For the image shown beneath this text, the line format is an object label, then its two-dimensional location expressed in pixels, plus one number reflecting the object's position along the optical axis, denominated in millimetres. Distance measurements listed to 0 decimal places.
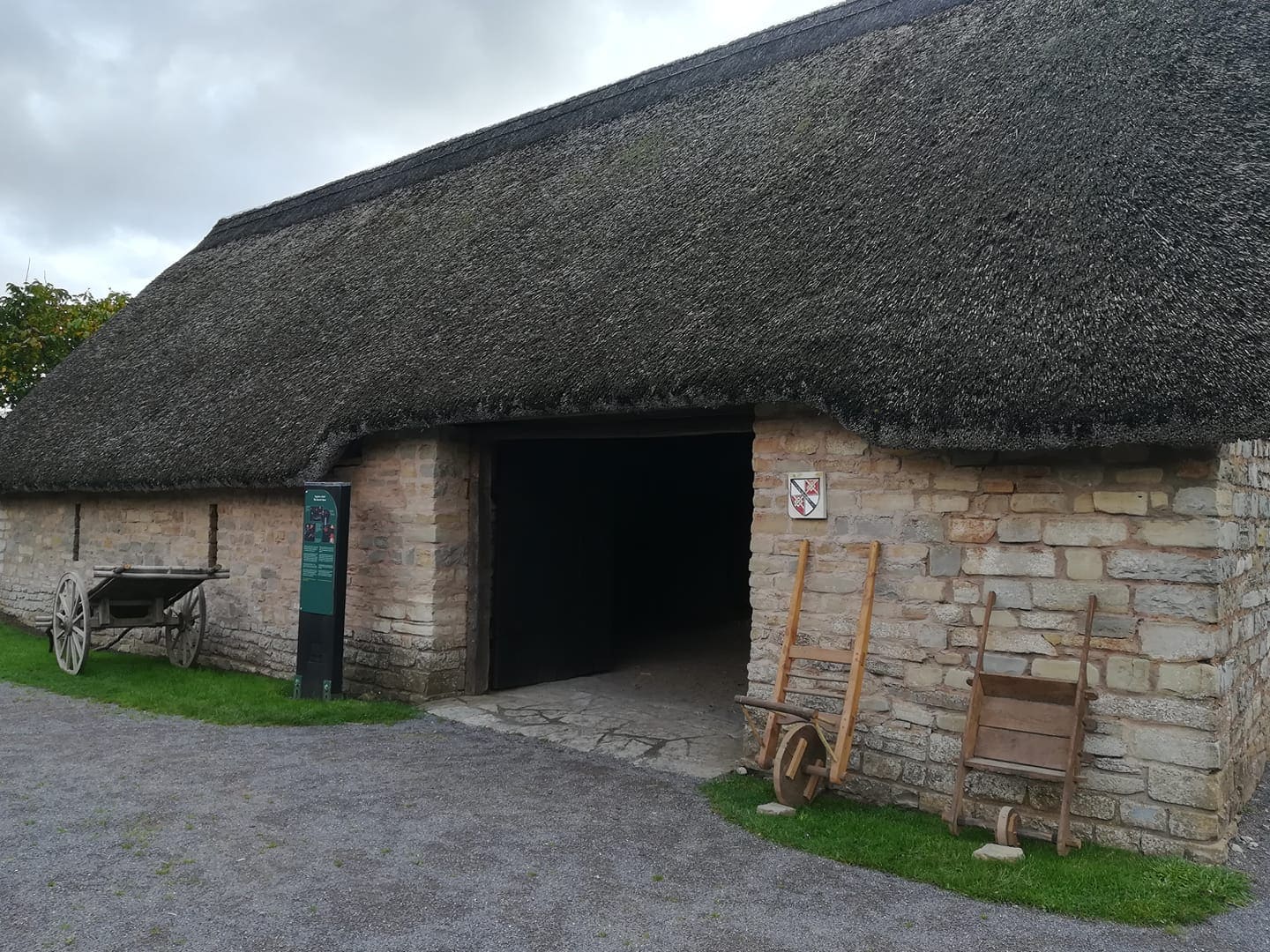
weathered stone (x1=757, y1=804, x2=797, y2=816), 4758
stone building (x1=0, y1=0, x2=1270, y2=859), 4242
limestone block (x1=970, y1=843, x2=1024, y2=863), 4099
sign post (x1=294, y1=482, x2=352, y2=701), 7137
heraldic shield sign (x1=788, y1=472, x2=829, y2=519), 5227
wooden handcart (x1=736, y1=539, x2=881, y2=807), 4754
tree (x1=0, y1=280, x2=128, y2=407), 18547
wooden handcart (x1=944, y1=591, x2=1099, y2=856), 4152
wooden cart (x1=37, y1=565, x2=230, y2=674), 8117
